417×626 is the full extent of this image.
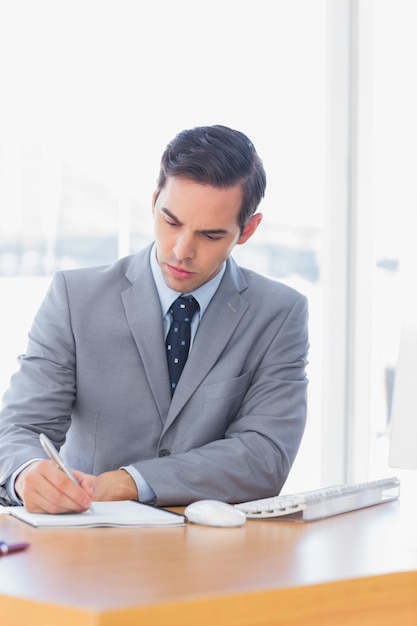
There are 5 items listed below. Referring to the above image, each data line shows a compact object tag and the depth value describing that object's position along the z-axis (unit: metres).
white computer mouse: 2.08
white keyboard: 2.14
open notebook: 2.06
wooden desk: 1.71
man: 2.46
